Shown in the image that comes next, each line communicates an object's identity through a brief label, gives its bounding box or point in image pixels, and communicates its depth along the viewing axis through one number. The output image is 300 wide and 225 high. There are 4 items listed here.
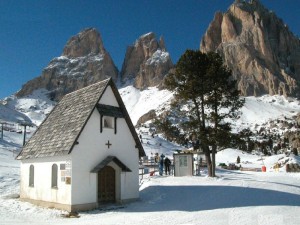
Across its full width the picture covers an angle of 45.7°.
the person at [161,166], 33.88
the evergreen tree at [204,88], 30.63
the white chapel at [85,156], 19.52
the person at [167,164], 34.60
